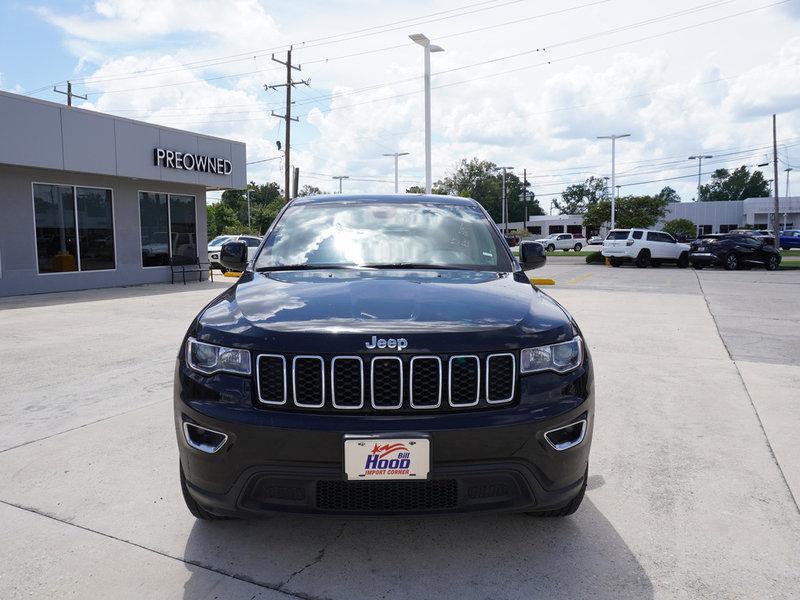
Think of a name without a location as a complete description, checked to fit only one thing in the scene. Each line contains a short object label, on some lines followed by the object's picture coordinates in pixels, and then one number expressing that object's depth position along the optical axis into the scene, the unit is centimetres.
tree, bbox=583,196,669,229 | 4675
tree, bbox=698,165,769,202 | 11844
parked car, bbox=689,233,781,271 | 2577
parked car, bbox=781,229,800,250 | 4959
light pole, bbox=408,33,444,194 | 2105
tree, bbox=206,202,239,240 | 7362
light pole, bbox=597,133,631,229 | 4657
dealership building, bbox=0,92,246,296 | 1430
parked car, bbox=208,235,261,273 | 2572
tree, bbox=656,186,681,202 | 13919
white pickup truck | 5564
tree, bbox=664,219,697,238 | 6569
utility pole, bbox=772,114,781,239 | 3706
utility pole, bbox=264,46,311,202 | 3398
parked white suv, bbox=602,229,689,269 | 2761
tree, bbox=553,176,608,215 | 12956
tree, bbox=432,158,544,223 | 10019
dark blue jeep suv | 237
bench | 1905
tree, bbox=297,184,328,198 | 11575
